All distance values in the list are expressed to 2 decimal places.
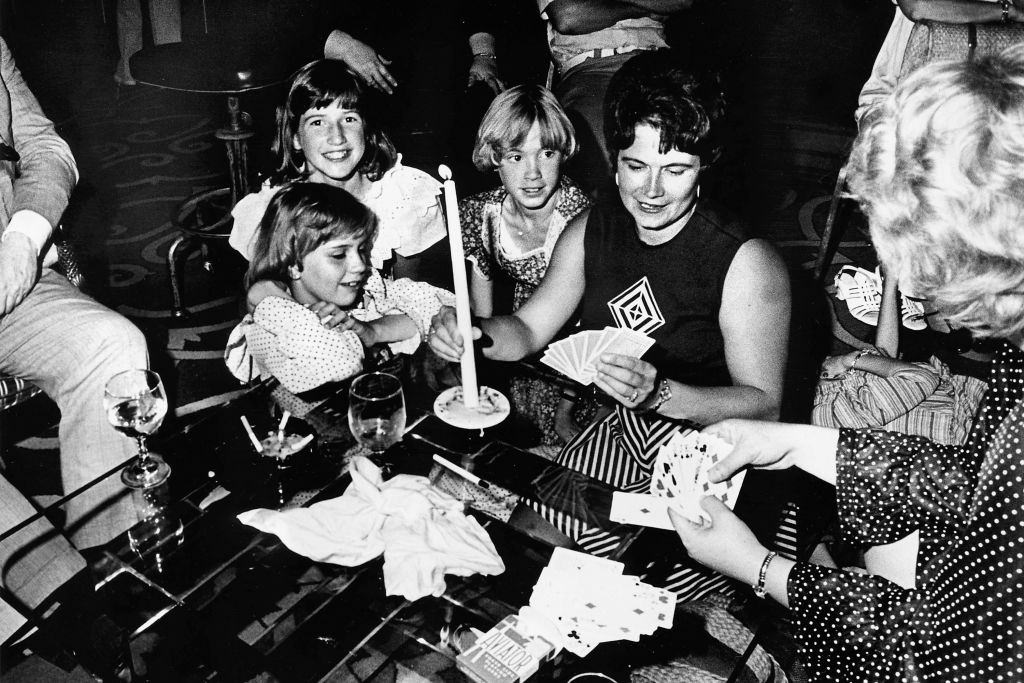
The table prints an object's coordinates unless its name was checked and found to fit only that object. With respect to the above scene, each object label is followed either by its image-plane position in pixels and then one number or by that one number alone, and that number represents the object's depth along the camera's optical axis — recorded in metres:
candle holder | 1.64
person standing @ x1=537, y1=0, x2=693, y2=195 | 3.06
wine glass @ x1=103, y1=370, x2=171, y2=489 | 1.52
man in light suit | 2.12
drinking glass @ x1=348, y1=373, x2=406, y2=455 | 1.55
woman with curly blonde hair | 1.04
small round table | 2.79
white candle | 1.48
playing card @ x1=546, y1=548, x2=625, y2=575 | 1.35
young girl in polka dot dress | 2.19
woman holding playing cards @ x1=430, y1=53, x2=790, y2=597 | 1.83
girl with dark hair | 2.36
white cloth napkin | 1.35
